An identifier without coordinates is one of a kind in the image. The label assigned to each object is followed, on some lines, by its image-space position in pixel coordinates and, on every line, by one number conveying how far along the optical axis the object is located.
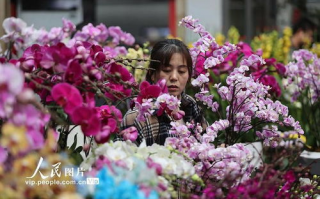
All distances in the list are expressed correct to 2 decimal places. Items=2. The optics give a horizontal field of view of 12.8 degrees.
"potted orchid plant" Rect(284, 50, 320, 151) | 6.22
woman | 5.60
